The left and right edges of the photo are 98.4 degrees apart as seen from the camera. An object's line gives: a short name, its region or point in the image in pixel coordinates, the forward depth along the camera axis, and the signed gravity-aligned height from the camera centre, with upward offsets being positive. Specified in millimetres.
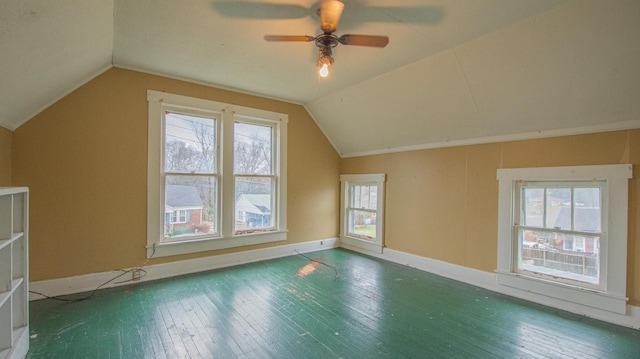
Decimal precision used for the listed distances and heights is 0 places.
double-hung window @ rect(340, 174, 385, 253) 4727 -577
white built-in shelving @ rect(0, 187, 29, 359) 1763 -665
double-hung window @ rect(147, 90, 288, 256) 3584 +45
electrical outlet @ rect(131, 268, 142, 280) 3379 -1181
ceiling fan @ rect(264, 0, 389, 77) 2061 +1151
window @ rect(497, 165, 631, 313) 2553 -526
